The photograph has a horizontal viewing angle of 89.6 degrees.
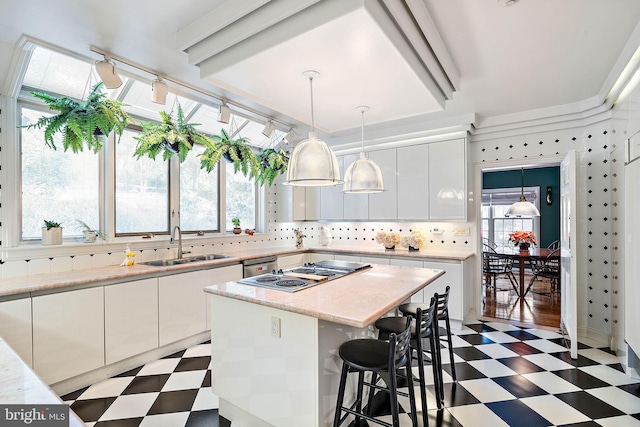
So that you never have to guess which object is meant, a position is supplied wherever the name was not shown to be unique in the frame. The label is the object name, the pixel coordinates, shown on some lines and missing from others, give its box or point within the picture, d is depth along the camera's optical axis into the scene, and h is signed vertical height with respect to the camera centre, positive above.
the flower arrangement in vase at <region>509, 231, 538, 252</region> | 5.40 -0.44
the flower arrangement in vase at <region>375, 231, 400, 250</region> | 4.47 -0.34
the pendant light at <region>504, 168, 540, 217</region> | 5.61 +0.09
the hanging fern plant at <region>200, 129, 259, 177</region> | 3.45 +0.70
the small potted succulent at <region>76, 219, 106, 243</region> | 3.04 -0.14
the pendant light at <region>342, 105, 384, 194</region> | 2.64 +0.31
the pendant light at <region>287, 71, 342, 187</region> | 2.04 +0.33
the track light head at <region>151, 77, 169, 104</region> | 2.64 +1.04
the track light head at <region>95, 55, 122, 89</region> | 2.28 +1.04
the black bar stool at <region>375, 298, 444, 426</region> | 1.93 -0.79
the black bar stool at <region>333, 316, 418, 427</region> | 1.59 -0.76
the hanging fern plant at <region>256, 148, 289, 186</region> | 4.03 +0.65
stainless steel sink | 3.34 -0.48
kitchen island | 1.73 -0.76
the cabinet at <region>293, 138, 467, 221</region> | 3.99 +0.36
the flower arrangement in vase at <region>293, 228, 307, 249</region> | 5.07 -0.35
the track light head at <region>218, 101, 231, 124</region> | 3.21 +1.03
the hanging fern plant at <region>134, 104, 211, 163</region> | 3.00 +0.74
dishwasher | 3.80 -0.61
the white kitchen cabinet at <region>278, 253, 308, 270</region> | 4.39 -0.64
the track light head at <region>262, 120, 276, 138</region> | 3.71 +1.02
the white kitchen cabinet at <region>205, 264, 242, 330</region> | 3.39 -0.64
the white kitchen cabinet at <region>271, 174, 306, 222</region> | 5.09 +0.22
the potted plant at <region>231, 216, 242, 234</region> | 4.46 -0.11
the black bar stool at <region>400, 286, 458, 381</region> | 2.35 -0.71
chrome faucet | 3.59 -0.25
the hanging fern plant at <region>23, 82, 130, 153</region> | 2.43 +0.75
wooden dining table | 4.92 -0.65
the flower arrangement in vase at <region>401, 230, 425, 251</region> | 4.31 -0.35
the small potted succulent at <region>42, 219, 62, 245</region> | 2.77 -0.13
